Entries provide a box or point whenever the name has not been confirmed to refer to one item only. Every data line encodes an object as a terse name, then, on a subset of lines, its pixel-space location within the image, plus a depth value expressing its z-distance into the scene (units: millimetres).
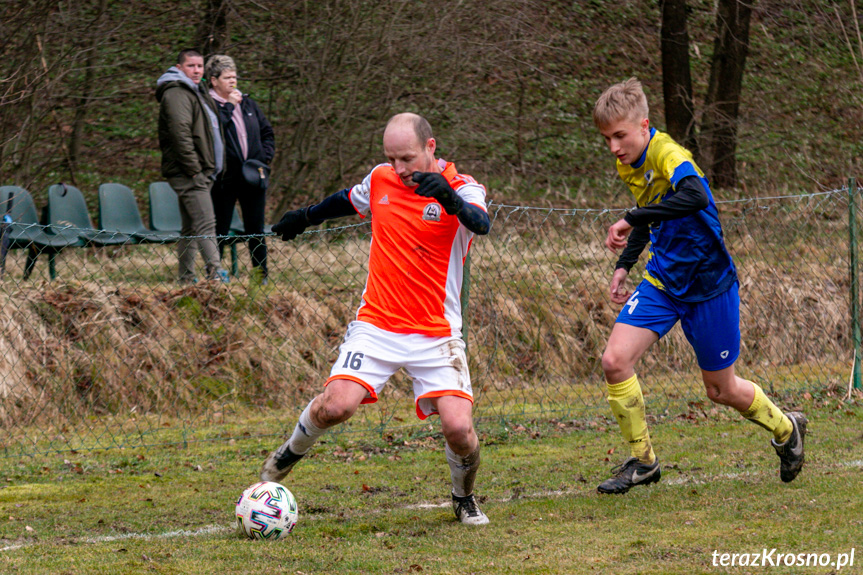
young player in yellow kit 9883
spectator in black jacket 18125
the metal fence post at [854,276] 16672
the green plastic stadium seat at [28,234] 17781
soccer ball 8914
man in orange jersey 9055
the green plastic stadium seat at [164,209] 20391
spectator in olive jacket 17547
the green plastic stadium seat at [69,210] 18833
